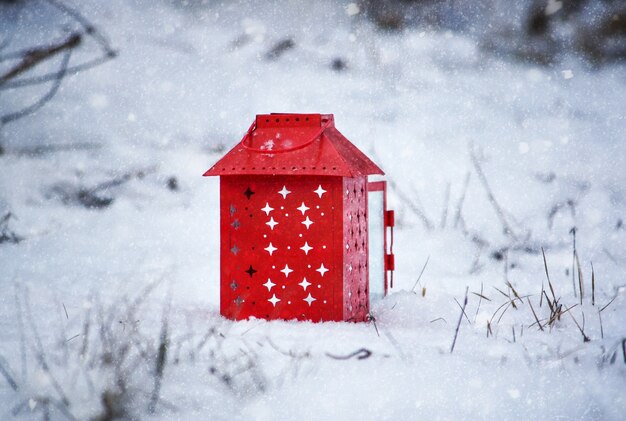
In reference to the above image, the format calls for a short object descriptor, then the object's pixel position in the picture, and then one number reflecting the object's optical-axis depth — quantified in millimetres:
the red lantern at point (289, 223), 6047
